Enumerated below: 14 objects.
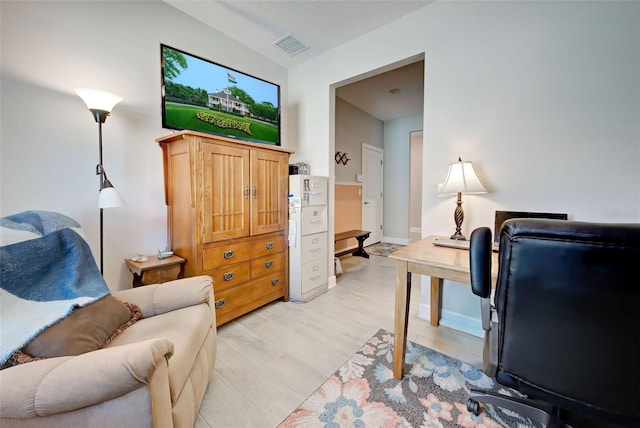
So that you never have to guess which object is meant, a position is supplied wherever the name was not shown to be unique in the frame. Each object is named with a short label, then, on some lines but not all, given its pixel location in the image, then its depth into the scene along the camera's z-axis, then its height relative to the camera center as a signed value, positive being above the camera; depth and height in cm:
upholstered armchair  71 -53
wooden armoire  185 -12
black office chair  70 -36
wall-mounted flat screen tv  210 +95
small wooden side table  174 -52
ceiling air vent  254 +166
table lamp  178 +10
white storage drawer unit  246 -41
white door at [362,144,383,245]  488 +13
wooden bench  394 -65
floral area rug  119 -108
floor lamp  154 +58
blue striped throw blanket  91 -33
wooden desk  131 -40
